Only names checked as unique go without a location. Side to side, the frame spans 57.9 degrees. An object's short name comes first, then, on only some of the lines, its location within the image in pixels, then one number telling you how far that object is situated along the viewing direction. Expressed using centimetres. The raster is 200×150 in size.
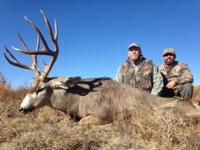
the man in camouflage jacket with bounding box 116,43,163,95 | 398
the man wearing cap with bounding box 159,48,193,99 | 419
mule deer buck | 318
